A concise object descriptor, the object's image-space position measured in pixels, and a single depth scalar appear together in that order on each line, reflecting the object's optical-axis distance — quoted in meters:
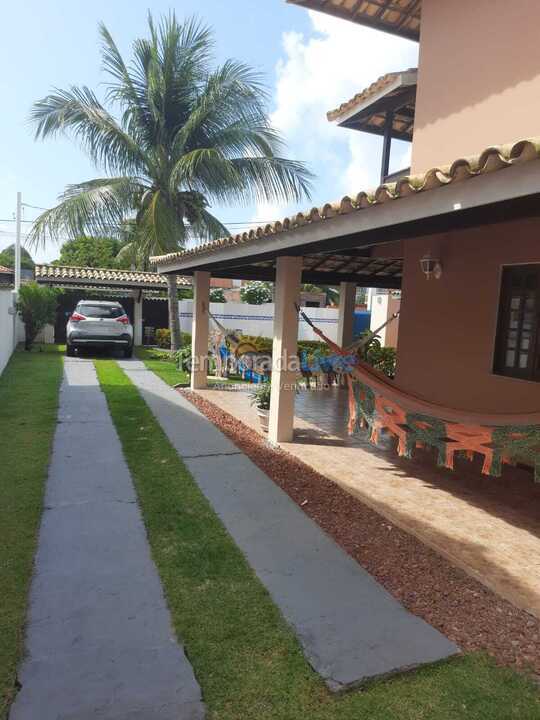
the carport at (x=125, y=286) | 15.87
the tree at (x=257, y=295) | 24.78
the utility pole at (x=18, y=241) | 16.05
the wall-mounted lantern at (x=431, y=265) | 6.00
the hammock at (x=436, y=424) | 4.11
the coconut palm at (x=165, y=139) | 11.70
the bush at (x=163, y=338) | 16.97
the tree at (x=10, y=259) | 45.97
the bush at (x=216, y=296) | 23.30
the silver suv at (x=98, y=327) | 13.25
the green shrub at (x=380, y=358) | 11.06
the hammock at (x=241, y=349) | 10.61
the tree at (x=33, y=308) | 14.22
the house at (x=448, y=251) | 4.15
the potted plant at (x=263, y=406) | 6.78
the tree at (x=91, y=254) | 35.34
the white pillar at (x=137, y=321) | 17.22
